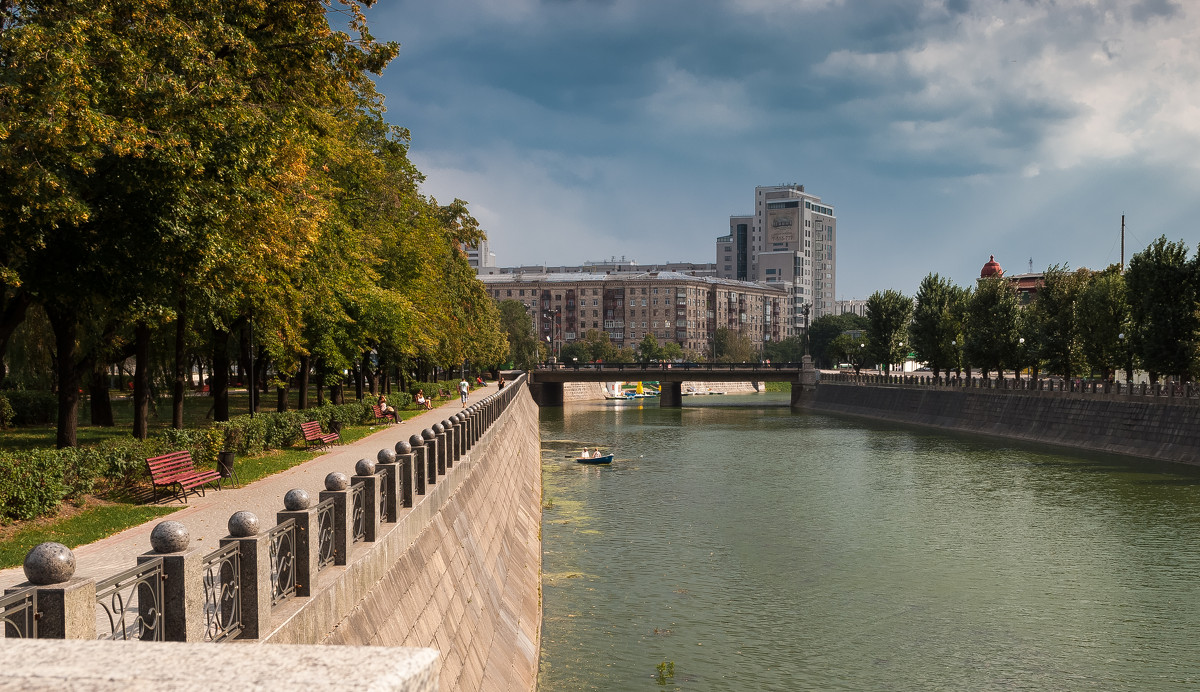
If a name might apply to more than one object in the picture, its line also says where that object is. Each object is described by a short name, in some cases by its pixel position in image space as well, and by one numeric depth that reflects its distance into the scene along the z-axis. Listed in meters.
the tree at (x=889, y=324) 106.94
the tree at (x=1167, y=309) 51.81
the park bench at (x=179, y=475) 18.98
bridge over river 102.00
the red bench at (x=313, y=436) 30.62
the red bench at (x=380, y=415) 44.41
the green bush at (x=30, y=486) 15.52
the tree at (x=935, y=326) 91.81
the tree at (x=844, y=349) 149.80
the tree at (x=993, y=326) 78.44
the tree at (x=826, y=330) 183.88
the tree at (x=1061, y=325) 68.50
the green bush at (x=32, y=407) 36.38
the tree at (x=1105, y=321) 62.38
